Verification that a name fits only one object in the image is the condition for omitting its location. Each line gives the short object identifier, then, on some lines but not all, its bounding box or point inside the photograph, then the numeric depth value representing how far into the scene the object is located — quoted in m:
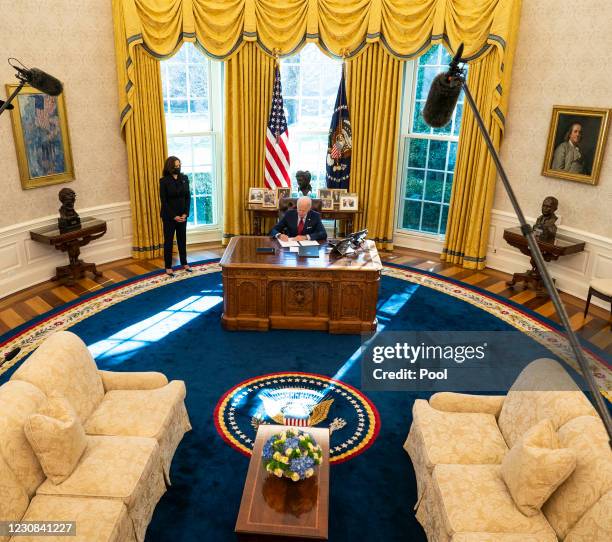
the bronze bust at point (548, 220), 7.00
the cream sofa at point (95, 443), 3.04
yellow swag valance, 7.43
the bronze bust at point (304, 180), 8.21
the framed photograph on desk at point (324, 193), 8.59
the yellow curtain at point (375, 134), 8.32
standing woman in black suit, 7.08
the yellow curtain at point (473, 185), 7.72
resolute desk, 5.89
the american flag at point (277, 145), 8.43
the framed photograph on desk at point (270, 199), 8.54
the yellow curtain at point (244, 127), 8.30
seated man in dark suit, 6.58
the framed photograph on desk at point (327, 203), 8.50
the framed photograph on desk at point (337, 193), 8.57
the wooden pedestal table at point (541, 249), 6.90
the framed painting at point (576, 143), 6.73
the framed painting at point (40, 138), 6.68
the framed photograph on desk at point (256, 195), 8.55
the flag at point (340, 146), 8.42
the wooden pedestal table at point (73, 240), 6.92
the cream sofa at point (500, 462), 2.91
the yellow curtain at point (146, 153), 7.83
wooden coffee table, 3.05
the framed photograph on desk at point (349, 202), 8.52
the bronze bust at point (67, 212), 7.02
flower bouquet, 3.25
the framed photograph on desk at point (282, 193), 8.57
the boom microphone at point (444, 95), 1.72
